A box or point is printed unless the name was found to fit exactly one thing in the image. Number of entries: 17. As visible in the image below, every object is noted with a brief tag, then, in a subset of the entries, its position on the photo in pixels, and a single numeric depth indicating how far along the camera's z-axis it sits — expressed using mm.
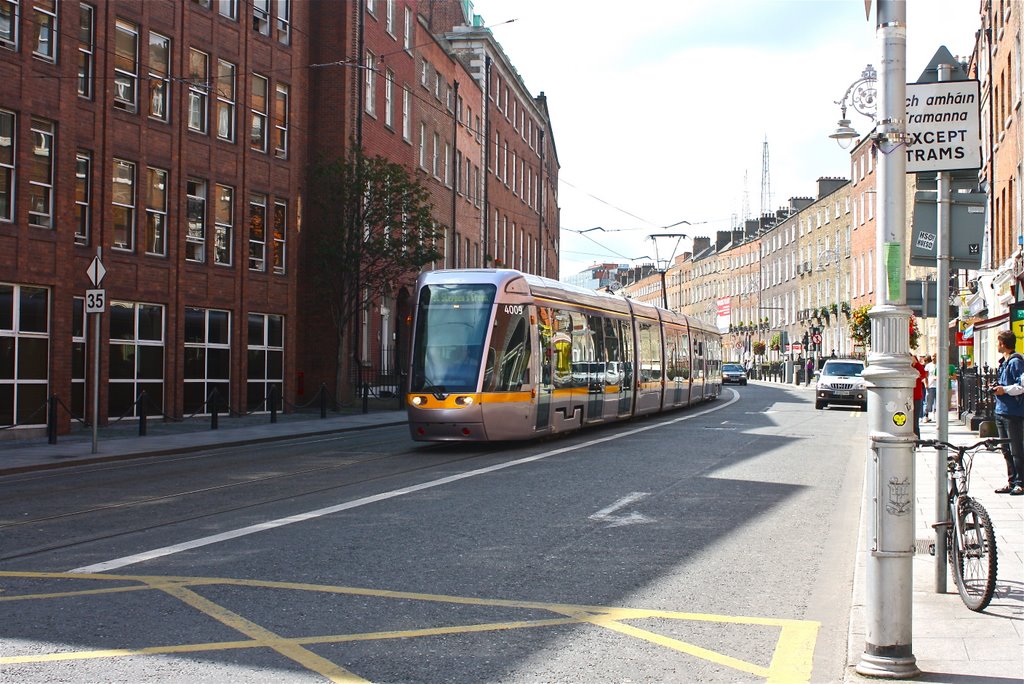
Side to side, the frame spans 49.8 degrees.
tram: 17438
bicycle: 6500
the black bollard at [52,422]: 20281
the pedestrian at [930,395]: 28922
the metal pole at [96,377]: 17859
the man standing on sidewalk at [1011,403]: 12805
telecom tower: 112875
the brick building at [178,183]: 22328
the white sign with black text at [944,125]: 7262
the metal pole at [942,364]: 7008
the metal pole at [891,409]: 5293
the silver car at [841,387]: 35125
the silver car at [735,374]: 73188
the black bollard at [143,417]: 22188
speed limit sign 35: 18281
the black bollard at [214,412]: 24156
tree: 31906
